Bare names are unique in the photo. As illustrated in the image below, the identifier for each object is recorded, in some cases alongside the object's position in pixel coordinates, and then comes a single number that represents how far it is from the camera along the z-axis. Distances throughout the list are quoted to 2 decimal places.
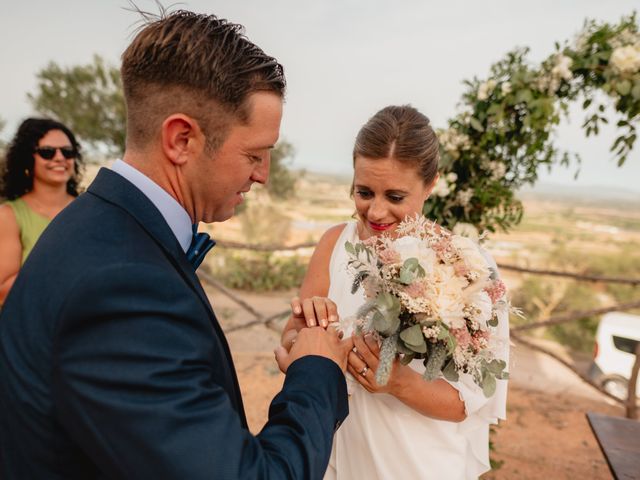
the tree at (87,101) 17.77
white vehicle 7.08
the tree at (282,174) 19.55
